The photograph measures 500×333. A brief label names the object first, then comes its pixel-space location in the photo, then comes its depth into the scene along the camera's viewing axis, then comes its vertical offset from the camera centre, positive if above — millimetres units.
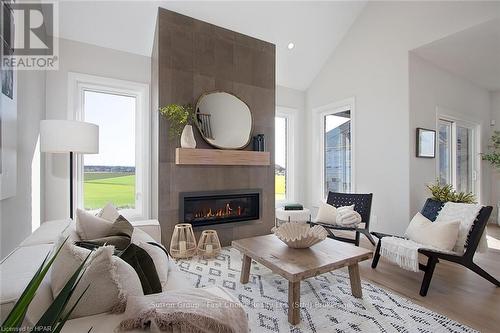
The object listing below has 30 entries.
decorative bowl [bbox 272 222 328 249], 2096 -572
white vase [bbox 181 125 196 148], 3107 +367
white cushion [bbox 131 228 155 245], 1794 -530
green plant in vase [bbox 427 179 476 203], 3215 -369
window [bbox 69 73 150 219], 3428 +269
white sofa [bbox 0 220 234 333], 848 -422
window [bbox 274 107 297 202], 5183 +206
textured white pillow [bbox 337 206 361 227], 3328 -673
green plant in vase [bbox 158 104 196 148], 3028 +550
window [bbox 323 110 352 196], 4590 +283
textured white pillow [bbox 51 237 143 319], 959 -432
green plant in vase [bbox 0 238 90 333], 561 -335
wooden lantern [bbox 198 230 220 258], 3010 -939
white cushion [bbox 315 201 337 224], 3521 -660
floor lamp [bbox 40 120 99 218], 2248 +272
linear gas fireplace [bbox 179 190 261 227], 3273 -548
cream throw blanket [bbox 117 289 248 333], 886 -535
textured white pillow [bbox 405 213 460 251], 2334 -632
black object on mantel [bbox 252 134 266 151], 3666 +361
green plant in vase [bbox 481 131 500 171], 4762 +281
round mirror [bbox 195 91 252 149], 3400 +650
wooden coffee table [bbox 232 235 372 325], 1745 -696
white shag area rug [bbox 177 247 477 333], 1737 -1083
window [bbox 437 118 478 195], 4344 +238
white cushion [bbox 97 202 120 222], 1972 -371
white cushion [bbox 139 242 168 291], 1412 -558
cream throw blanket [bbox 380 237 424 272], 2273 -789
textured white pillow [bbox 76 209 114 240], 1591 -380
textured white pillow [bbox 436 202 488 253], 2391 -497
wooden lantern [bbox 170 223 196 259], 2936 -887
